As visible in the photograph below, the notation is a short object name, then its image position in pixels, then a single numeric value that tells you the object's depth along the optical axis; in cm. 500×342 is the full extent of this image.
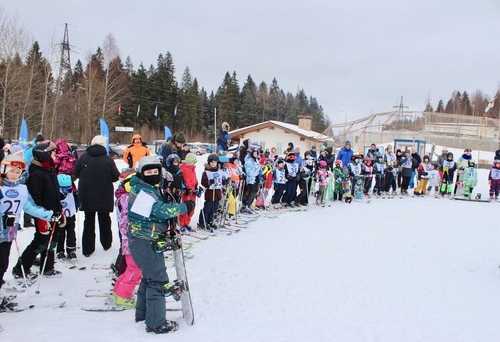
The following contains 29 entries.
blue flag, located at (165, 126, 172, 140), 1065
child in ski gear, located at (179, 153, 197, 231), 722
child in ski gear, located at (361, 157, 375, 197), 1342
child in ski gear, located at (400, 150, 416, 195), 1449
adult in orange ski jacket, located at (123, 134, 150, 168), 673
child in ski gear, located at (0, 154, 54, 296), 376
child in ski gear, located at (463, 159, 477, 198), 1410
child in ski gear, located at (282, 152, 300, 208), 1091
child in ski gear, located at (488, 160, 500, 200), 1361
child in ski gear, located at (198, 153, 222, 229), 789
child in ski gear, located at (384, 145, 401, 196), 1428
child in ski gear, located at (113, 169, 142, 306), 401
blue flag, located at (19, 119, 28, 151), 1192
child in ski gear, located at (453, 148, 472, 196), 1443
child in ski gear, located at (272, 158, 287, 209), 1076
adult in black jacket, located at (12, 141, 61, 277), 457
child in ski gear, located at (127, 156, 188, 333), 340
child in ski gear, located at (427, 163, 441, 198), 1451
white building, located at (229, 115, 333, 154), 3191
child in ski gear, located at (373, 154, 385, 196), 1399
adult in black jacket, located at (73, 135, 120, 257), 571
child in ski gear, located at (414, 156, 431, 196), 1445
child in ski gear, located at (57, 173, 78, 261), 533
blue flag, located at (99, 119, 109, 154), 1195
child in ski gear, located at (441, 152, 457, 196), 1442
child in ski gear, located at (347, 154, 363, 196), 1268
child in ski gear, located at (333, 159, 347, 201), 1241
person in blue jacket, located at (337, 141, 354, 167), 1362
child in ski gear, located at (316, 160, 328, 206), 1180
